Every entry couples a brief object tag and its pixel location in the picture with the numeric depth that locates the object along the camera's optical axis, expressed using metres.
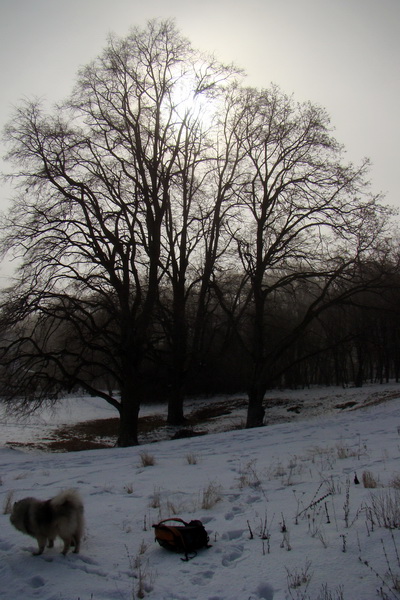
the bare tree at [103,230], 16.95
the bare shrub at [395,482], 5.67
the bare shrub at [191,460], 9.29
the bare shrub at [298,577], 3.71
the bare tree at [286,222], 18.20
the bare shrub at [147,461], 9.45
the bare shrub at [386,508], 4.46
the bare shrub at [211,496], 5.85
